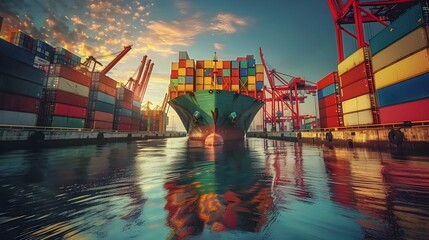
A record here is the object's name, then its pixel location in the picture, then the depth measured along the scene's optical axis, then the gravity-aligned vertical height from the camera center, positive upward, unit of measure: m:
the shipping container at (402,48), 14.08 +8.52
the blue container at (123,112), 45.94 +6.73
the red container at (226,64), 34.75 +15.06
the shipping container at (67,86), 27.45 +8.56
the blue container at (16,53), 20.05 +10.36
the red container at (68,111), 27.23 +4.28
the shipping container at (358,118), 19.39 +2.53
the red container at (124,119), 45.81 +4.64
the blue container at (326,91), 28.37 +8.41
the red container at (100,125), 35.44 +2.47
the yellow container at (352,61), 21.19 +10.50
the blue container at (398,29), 14.51 +10.65
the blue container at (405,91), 13.64 +4.29
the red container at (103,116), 36.03 +4.43
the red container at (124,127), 45.74 +2.60
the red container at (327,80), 28.28 +10.45
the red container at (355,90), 20.25 +6.29
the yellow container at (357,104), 19.73 +4.34
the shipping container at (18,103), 19.41 +3.99
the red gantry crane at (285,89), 49.85 +15.58
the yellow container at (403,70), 13.87 +6.40
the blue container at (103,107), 36.17 +6.67
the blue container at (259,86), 33.99 +10.47
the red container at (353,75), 20.77 +8.34
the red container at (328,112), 27.37 +4.55
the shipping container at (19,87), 19.60 +6.10
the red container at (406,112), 13.66 +2.42
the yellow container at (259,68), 35.56 +14.86
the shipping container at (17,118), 19.31 +2.11
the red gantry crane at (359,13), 23.08 +19.24
